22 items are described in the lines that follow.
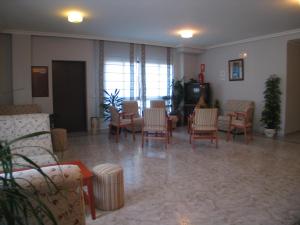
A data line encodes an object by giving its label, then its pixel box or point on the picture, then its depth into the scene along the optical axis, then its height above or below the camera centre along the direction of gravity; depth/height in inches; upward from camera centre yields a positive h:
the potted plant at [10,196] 33.8 -13.3
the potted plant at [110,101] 286.6 -1.2
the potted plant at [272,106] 257.0 -7.4
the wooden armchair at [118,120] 245.0 -20.2
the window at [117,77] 291.9 +27.0
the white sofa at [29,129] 129.6 -15.3
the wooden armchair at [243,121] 236.2 -20.8
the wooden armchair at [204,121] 215.5 -18.3
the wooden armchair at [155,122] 219.3 -19.3
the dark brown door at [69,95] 276.5 +5.7
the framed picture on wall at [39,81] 262.1 +19.9
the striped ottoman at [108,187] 107.1 -37.0
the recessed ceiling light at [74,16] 185.3 +61.4
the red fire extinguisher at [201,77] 329.5 +29.1
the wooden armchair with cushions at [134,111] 279.3 -12.5
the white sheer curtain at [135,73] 292.8 +33.0
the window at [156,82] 321.1 +23.0
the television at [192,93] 328.8 +8.6
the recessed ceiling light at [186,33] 247.1 +65.4
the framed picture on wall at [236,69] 298.9 +35.9
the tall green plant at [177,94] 329.7 +7.4
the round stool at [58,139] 152.8 -23.4
